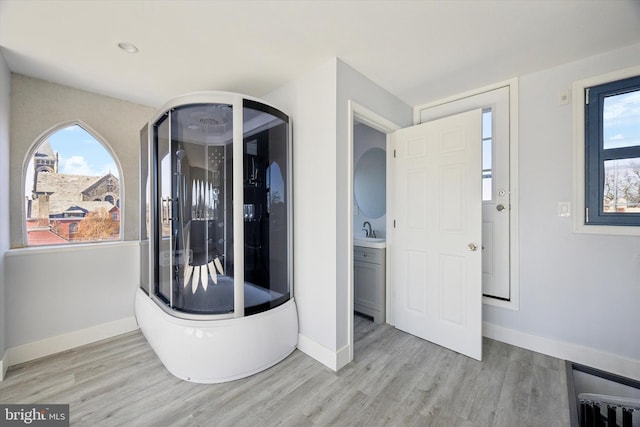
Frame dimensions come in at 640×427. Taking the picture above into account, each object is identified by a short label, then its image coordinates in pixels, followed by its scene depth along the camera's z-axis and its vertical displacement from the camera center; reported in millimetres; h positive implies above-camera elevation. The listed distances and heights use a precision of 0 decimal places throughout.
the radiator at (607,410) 1793 -1359
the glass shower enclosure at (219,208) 2078 +33
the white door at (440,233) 2248 -200
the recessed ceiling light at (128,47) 1891 +1179
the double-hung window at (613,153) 1964 +427
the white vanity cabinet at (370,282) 2918 -792
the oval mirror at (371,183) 3441 +374
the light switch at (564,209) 2180 +11
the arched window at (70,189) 2350 +222
